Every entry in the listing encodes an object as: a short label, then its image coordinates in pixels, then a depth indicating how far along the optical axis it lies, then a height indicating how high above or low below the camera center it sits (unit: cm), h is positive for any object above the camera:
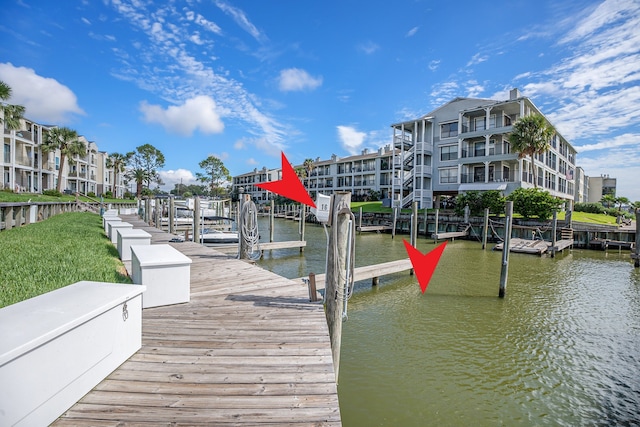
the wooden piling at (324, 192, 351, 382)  535 -109
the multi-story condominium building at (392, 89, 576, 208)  3672 +717
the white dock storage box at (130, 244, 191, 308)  498 -112
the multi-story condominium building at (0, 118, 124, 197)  3884 +564
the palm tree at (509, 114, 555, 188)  3244 +787
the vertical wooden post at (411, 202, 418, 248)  1977 -95
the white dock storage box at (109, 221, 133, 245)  1198 -86
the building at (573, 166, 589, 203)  6305 +582
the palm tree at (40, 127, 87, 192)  4512 +875
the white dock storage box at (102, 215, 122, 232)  1431 -79
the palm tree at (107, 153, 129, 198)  7488 +1003
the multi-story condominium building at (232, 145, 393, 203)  5844 +705
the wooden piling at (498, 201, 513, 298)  1184 -185
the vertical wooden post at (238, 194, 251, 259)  1052 -112
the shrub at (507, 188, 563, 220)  2736 +85
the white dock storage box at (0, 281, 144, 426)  212 -111
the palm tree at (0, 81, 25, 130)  2550 +820
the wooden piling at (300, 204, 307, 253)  2356 -87
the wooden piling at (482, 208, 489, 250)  2470 -140
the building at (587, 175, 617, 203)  7956 +629
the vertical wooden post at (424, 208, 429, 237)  3346 -208
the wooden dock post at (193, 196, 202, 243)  1538 -70
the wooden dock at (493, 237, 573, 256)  2108 -224
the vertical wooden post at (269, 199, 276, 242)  2461 -111
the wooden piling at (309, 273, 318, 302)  580 -146
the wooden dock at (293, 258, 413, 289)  1135 -223
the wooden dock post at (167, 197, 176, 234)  1906 -37
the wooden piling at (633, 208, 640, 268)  1698 -120
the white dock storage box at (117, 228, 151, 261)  883 -96
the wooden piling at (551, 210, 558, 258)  2145 -139
